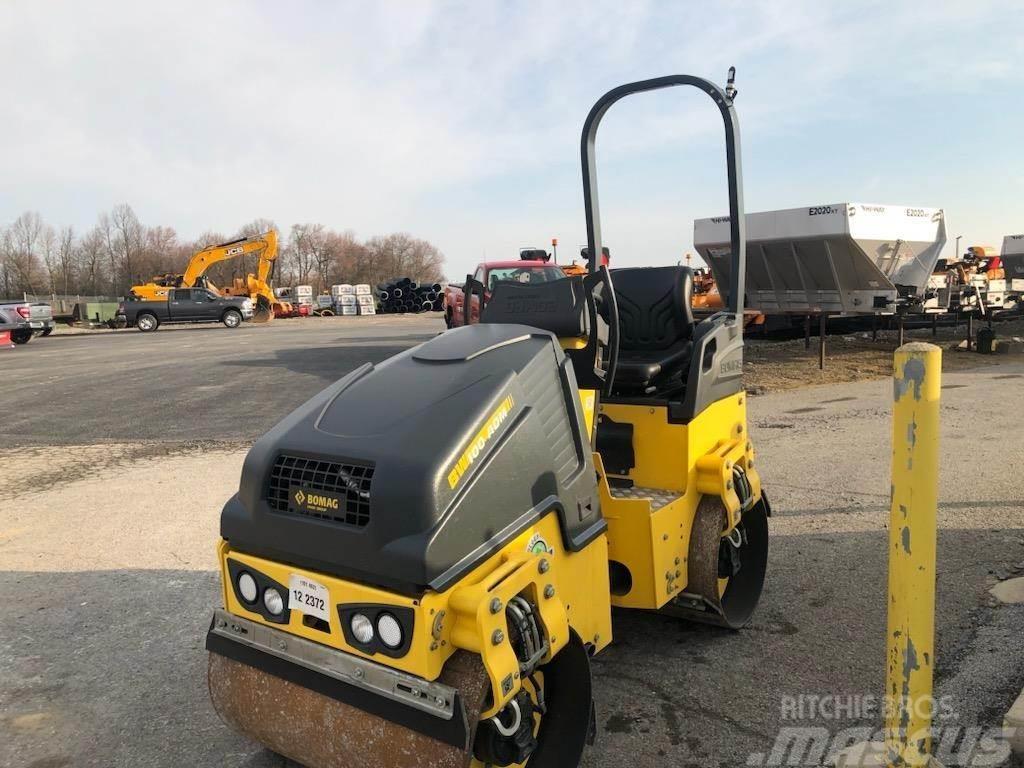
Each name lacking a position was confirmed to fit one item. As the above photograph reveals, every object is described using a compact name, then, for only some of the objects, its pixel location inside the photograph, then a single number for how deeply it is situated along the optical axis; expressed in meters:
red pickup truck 13.56
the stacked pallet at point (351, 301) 41.81
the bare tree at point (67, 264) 68.06
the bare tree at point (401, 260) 79.50
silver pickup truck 21.41
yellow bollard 1.91
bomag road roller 1.87
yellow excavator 30.81
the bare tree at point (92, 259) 69.25
